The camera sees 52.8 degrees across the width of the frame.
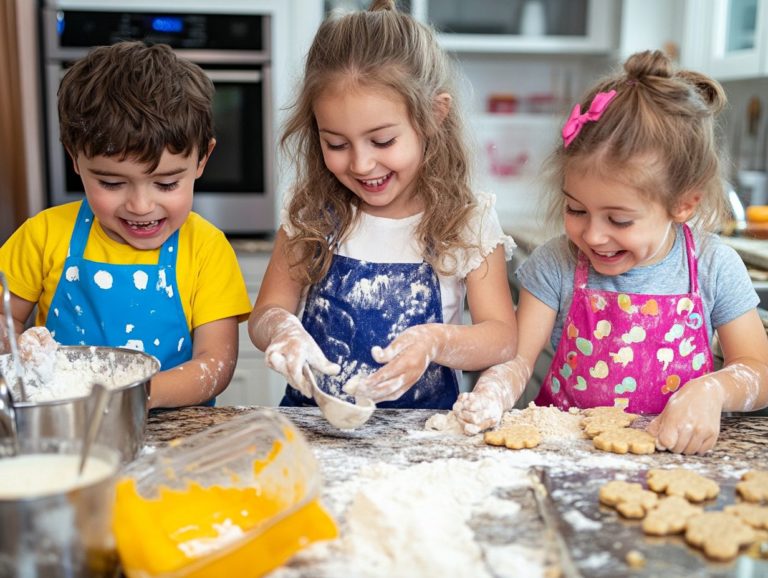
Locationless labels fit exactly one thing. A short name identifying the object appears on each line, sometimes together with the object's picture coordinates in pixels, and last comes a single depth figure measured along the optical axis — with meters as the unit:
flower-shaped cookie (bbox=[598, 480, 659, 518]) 0.83
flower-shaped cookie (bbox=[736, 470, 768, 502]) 0.88
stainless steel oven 2.60
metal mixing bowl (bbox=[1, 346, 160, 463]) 0.81
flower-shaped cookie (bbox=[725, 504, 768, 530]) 0.81
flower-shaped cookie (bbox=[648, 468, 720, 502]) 0.88
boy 1.25
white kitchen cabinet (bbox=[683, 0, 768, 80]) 2.50
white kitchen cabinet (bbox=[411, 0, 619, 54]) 3.28
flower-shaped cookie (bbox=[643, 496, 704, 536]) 0.80
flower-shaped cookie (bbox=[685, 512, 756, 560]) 0.75
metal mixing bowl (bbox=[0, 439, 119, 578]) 0.61
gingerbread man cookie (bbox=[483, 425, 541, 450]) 1.03
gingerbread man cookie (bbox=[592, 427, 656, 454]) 1.02
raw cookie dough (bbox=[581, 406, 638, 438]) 1.08
